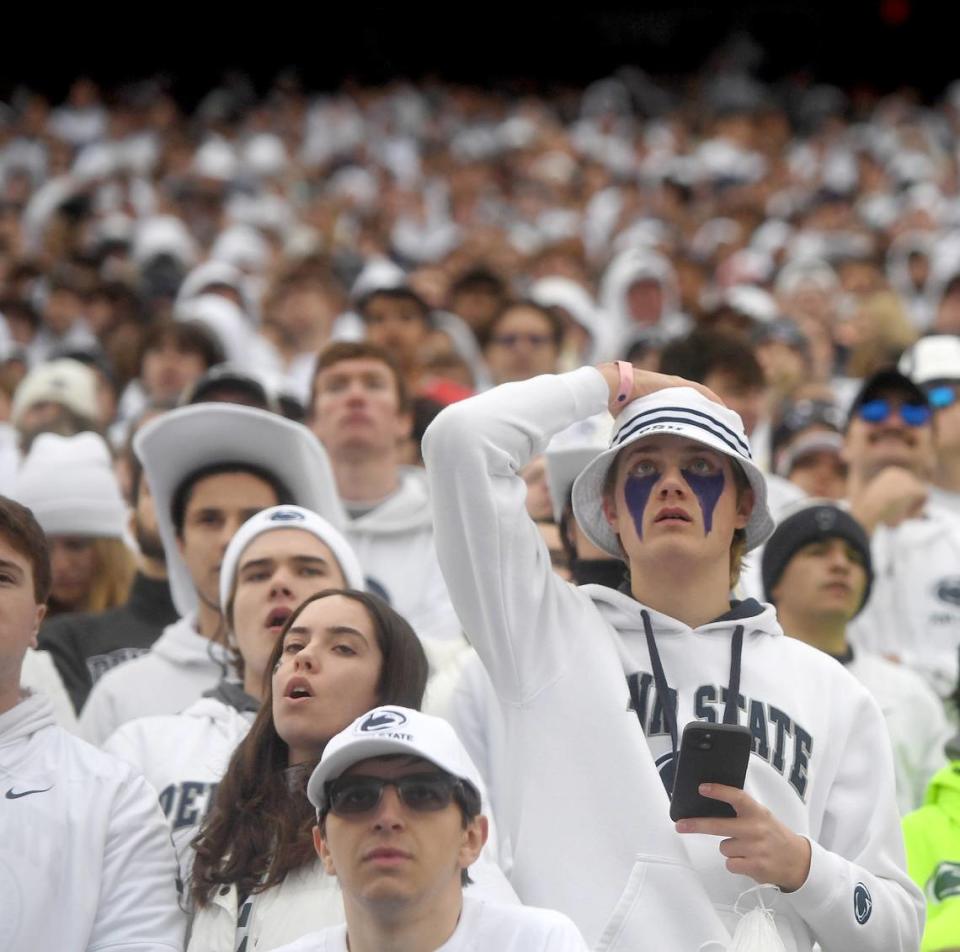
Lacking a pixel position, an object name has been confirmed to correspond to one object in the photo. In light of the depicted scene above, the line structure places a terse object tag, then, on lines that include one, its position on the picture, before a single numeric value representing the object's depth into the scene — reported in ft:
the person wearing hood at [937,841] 35.01
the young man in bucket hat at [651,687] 28.25
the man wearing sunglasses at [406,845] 25.26
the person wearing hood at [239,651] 33.22
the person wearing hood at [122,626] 41.52
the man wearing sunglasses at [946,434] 54.80
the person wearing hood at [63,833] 28.84
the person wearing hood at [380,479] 47.47
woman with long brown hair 29.73
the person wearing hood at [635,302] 80.64
